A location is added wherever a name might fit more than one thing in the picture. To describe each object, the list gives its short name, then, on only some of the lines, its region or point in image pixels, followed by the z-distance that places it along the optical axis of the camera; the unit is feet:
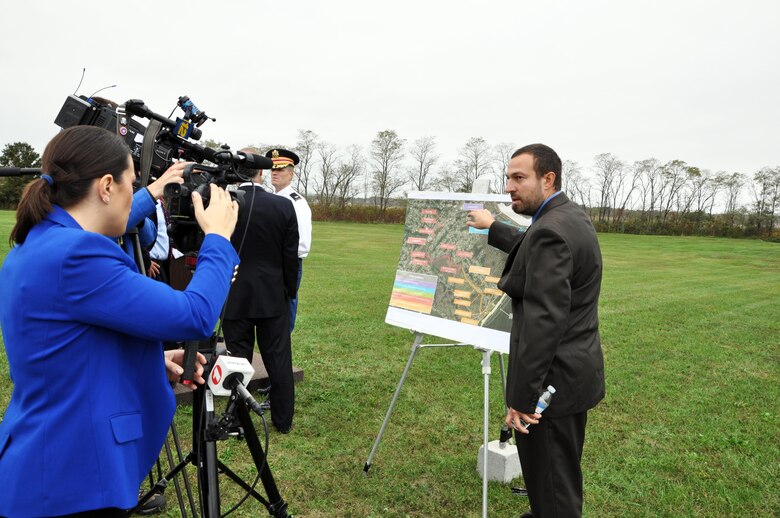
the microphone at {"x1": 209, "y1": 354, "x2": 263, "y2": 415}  7.35
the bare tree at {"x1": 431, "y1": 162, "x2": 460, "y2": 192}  225.56
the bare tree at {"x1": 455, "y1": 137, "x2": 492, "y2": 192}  223.30
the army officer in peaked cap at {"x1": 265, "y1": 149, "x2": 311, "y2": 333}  18.83
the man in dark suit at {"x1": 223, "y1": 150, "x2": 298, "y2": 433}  15.05
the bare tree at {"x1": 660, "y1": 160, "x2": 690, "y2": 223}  218.18
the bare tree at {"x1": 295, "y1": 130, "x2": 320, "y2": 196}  227.81
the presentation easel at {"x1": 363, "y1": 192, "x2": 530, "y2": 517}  12.19
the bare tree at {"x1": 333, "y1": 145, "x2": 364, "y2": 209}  221.25
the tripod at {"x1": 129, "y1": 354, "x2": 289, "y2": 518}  7.27
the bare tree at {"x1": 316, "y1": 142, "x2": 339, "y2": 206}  222.48
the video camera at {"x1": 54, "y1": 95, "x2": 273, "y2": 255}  6.88
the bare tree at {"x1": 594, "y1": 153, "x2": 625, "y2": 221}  229.45
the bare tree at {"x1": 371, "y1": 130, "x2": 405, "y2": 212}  227.81
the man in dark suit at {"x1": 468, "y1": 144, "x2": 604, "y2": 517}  8.23
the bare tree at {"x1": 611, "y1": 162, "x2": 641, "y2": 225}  204.29
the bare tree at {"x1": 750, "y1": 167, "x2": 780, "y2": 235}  193.16
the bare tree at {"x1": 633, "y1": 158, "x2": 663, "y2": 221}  222.48
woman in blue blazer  4.71
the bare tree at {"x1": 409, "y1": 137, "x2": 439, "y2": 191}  234.99
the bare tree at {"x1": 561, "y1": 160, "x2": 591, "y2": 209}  220.53
